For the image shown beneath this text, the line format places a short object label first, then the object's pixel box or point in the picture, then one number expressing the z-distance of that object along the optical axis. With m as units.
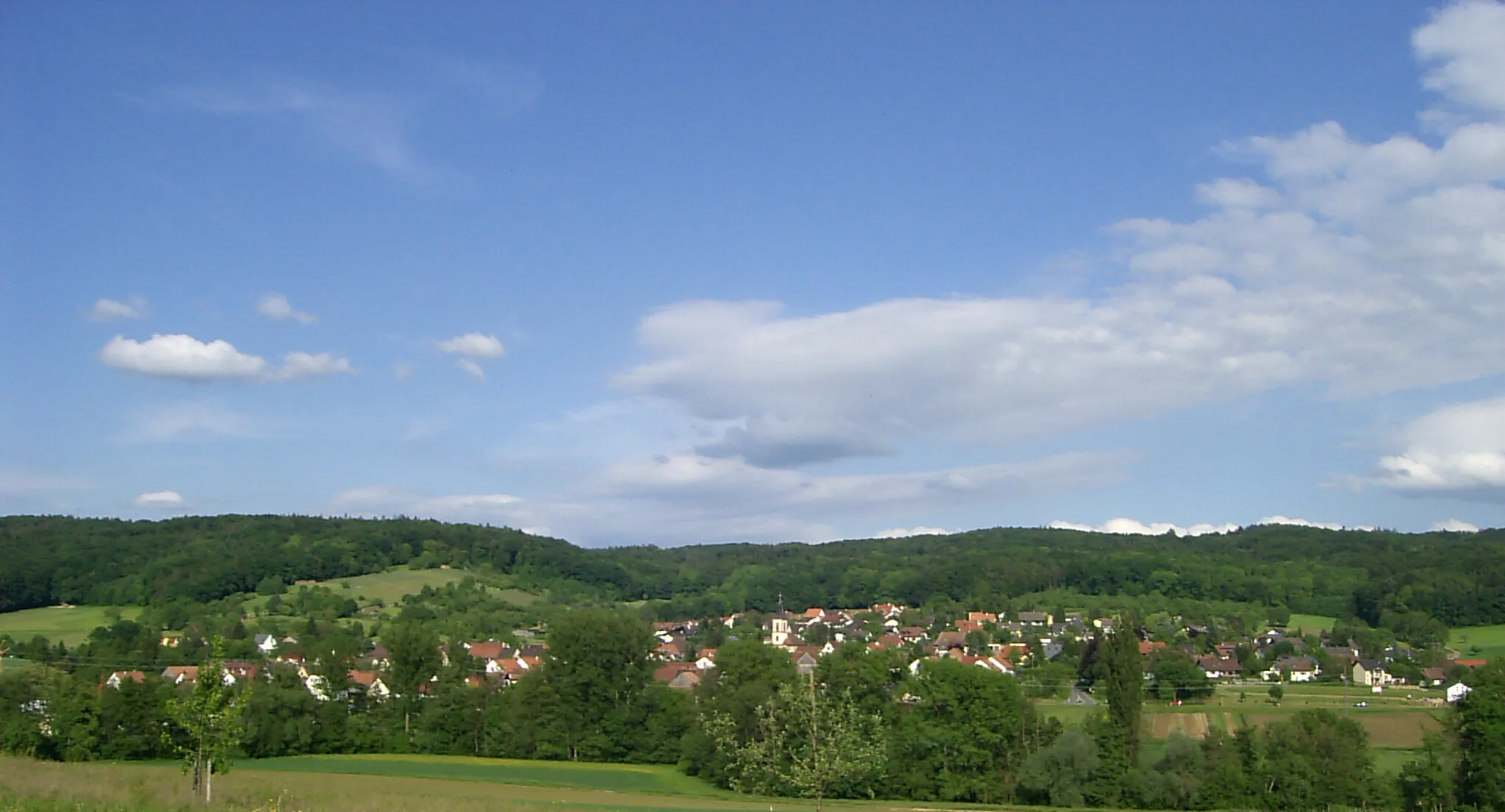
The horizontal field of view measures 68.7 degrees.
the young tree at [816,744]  27.94
